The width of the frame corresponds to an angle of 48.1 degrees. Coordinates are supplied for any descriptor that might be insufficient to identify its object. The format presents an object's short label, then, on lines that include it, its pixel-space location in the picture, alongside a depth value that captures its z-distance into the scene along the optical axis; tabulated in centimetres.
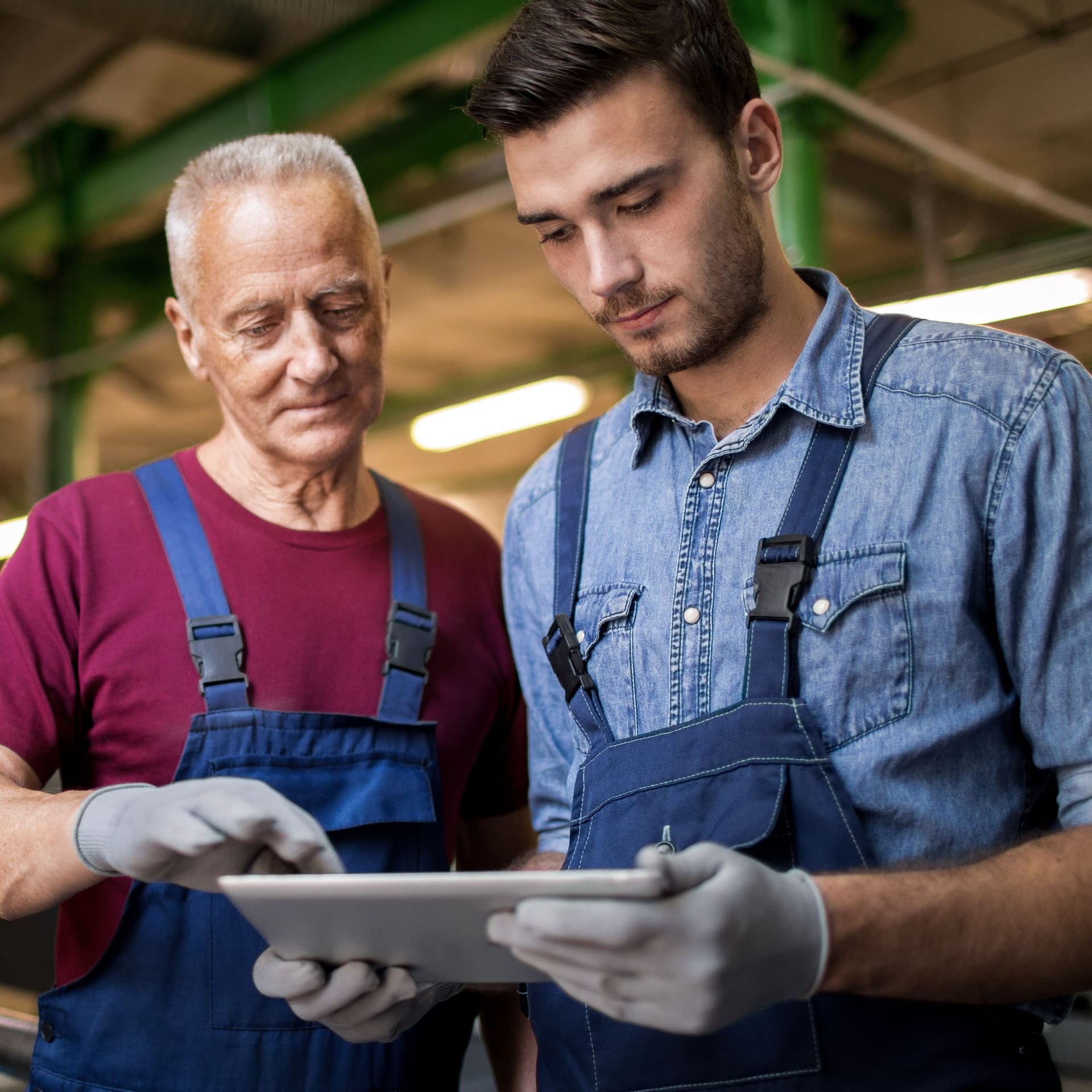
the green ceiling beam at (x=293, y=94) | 418
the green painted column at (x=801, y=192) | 349
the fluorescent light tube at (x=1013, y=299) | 550
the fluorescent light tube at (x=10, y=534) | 789
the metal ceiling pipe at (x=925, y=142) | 359
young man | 113
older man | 162
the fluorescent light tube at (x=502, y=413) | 752
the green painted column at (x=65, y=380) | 632
